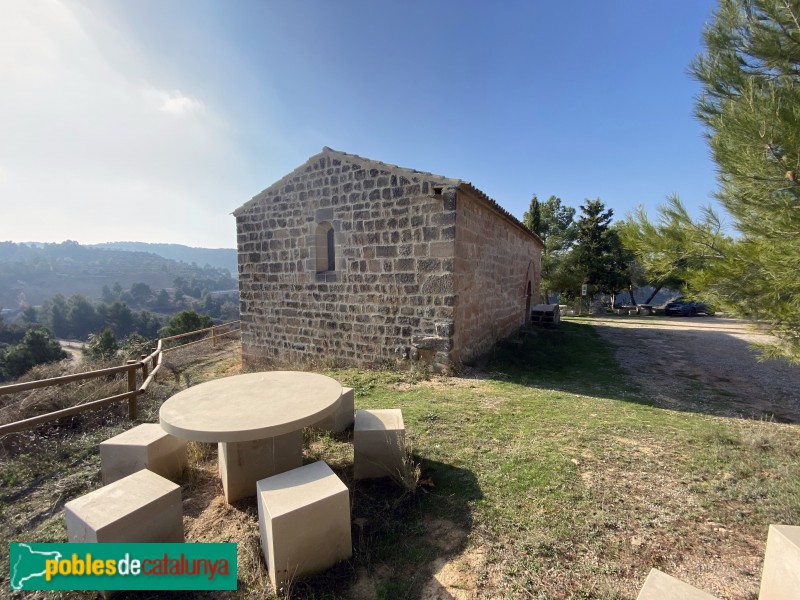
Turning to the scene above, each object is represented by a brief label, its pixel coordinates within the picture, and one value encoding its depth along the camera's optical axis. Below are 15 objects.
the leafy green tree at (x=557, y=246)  26.84
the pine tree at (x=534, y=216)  27.39
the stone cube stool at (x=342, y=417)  4.27
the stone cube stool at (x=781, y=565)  1.69
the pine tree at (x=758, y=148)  2.95
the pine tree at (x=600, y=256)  25.82
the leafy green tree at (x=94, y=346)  12.47
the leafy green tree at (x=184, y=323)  29.42
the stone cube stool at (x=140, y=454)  3.19
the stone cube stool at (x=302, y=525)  2.13
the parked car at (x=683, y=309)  25.50
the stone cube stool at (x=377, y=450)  3.29
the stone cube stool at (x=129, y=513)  2.16
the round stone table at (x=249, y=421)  2.76
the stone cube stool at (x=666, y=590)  1.67
